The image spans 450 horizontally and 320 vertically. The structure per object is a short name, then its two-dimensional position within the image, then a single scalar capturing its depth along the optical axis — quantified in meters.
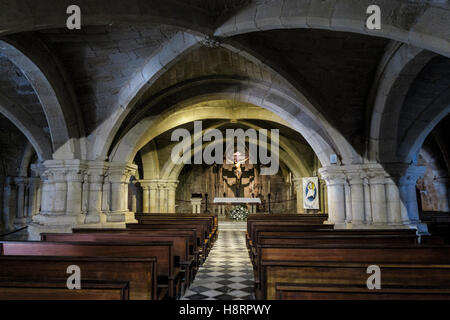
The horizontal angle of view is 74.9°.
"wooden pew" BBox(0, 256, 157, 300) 2.83
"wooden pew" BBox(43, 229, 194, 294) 4.48
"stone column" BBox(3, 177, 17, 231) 11.11
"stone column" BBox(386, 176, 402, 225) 6.52
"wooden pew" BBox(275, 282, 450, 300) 1.84
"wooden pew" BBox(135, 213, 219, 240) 9.37
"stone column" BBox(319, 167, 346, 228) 7.37
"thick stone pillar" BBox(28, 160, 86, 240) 6.87
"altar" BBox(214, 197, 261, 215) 14.75
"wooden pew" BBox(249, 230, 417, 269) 4.11
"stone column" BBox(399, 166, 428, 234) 6.54
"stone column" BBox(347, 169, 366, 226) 6.93
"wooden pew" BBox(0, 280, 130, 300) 1.89
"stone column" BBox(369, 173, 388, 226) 6.61
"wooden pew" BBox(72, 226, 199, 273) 5.07
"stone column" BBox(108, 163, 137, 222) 7.90
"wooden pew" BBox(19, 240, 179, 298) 3.64
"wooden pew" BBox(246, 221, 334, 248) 5.58
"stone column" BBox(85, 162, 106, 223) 7.45
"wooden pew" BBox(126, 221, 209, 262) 6.47
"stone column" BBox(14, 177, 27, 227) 11.27
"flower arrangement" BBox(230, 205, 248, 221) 16.00
